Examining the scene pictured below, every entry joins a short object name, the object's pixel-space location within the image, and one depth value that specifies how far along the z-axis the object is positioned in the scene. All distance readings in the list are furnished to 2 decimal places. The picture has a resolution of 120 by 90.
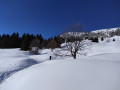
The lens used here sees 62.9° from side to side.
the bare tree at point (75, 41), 13.45
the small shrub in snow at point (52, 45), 40.62
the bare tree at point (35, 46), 33.88
